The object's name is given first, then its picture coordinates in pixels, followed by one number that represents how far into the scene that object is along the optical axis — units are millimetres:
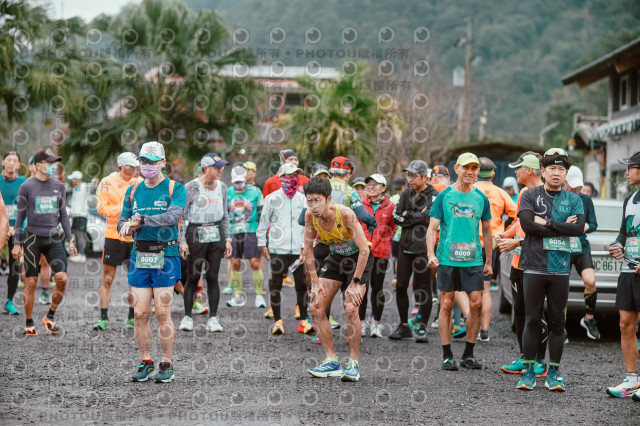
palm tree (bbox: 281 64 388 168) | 30562
